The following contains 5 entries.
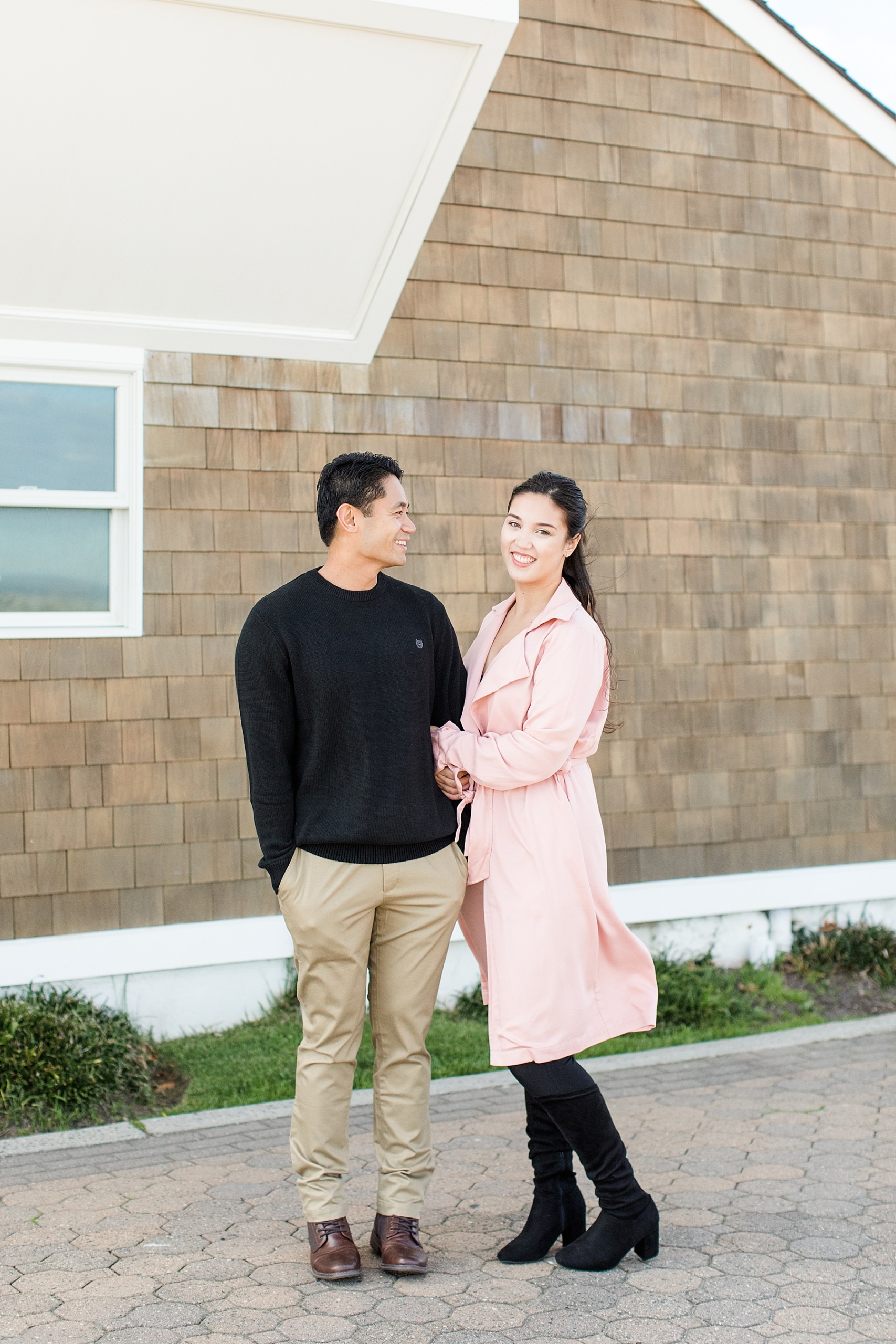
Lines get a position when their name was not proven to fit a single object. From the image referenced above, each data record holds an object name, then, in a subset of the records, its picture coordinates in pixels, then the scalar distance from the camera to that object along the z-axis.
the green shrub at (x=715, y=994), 5.69
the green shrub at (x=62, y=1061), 4.50
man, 3.07
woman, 3.04
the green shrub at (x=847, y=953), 6.30
